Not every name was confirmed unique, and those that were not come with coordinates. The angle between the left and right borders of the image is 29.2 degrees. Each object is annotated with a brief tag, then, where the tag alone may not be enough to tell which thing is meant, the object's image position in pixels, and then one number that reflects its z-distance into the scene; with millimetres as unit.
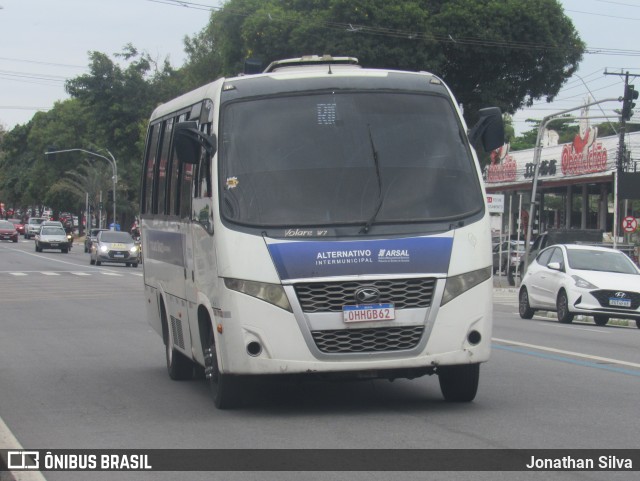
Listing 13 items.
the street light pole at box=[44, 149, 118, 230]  84375
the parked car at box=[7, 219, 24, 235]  126750
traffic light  39000
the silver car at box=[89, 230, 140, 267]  54219
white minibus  9406
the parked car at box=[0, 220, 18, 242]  93188
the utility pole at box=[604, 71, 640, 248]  39156
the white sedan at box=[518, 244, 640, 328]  23750
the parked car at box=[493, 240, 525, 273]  58094
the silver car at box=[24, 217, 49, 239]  107706
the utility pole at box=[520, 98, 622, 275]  41375
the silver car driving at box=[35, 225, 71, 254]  72438
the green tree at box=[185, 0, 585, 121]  47719
